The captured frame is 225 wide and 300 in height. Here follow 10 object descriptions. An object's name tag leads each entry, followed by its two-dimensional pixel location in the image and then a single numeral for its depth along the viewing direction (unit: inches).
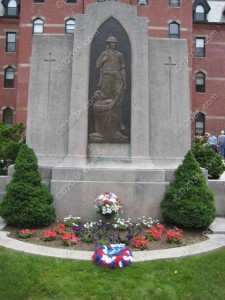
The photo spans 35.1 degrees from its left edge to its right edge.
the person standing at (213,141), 768.6
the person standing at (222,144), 796.8
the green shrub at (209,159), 412.8
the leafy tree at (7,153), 444.8
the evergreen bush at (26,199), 308.7
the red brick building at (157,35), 1314.0
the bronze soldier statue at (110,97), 379.6
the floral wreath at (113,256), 229.5
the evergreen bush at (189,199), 306.0
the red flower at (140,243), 266.5
